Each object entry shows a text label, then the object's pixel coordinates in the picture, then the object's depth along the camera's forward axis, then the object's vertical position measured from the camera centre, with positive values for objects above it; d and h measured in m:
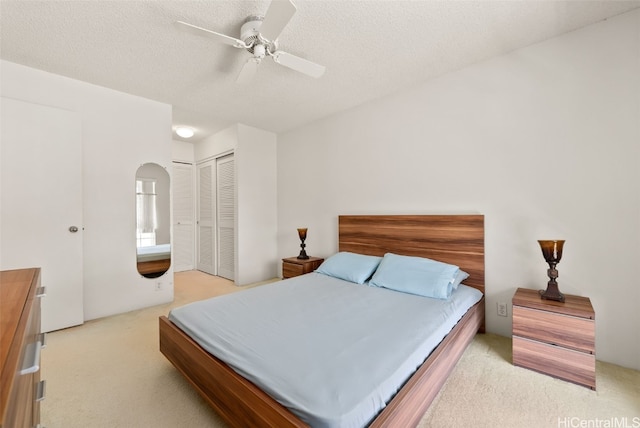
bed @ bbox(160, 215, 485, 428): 1.18 -0.79
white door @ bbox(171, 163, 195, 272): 5.07 -0.05
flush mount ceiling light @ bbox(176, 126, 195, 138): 4.29 +1.34
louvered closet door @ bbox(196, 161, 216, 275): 4.88 -0.05
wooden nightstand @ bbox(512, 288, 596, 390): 1.72 -0.83
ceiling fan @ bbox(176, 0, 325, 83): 1.59 +1.18
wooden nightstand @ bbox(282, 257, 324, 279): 3.46 -0.67
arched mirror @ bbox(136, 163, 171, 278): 3.26 -0.06
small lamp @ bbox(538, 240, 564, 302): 1.94 -0.37
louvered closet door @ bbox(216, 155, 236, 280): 4.42 +0.00
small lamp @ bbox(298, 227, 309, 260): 3.75 -0.33
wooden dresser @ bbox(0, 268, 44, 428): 0.59 -0.34
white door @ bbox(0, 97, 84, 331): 2.41 +0.15
